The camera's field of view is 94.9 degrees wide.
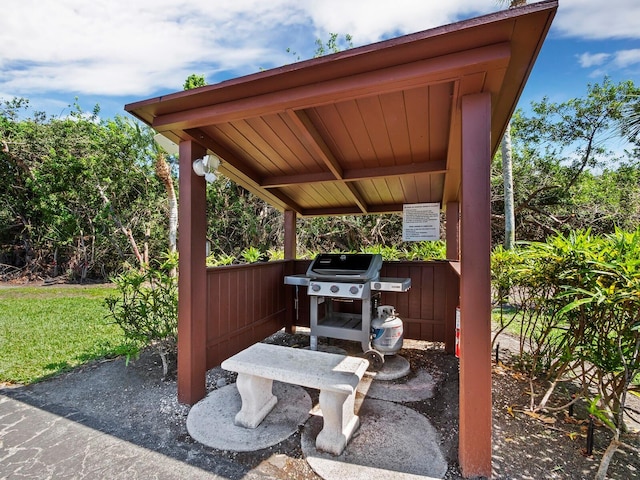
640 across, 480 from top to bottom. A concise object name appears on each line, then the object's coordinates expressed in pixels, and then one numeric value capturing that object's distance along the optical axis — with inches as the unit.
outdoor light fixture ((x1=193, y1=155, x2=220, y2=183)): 100.5
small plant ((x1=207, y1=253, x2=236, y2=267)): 148.5
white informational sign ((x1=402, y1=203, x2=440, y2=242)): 173.6
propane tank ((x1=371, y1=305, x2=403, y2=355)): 126.7
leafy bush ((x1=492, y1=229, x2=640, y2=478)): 59.7
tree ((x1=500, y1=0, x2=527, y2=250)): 262.7
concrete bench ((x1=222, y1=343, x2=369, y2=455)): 75.8
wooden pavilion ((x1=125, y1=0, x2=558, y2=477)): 65.2
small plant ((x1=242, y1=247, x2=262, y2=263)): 161.8
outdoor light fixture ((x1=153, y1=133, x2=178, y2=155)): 104.9
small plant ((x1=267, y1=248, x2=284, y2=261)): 198.5
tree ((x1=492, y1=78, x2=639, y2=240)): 308.0
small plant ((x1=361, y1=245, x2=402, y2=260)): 185.3
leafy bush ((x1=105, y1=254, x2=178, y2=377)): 119.3
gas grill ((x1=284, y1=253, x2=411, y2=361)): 128.4
